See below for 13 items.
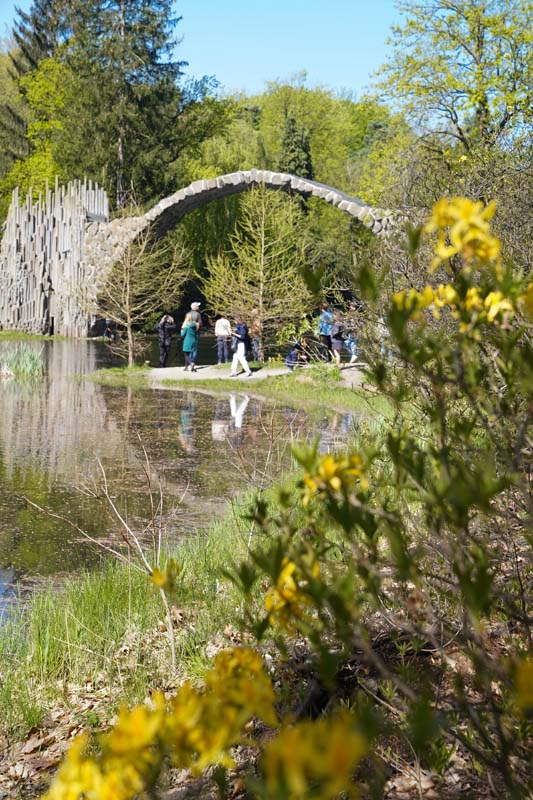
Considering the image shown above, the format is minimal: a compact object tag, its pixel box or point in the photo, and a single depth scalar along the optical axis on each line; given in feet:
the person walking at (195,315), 72.11
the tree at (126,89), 136.67
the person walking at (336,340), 67.15
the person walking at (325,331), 65.03
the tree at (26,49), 167.43
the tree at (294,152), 162.30
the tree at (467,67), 77.61
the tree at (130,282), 71.87
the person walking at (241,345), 67.67
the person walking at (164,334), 76.23
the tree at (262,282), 76.23
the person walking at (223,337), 76.52
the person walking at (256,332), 75.25
